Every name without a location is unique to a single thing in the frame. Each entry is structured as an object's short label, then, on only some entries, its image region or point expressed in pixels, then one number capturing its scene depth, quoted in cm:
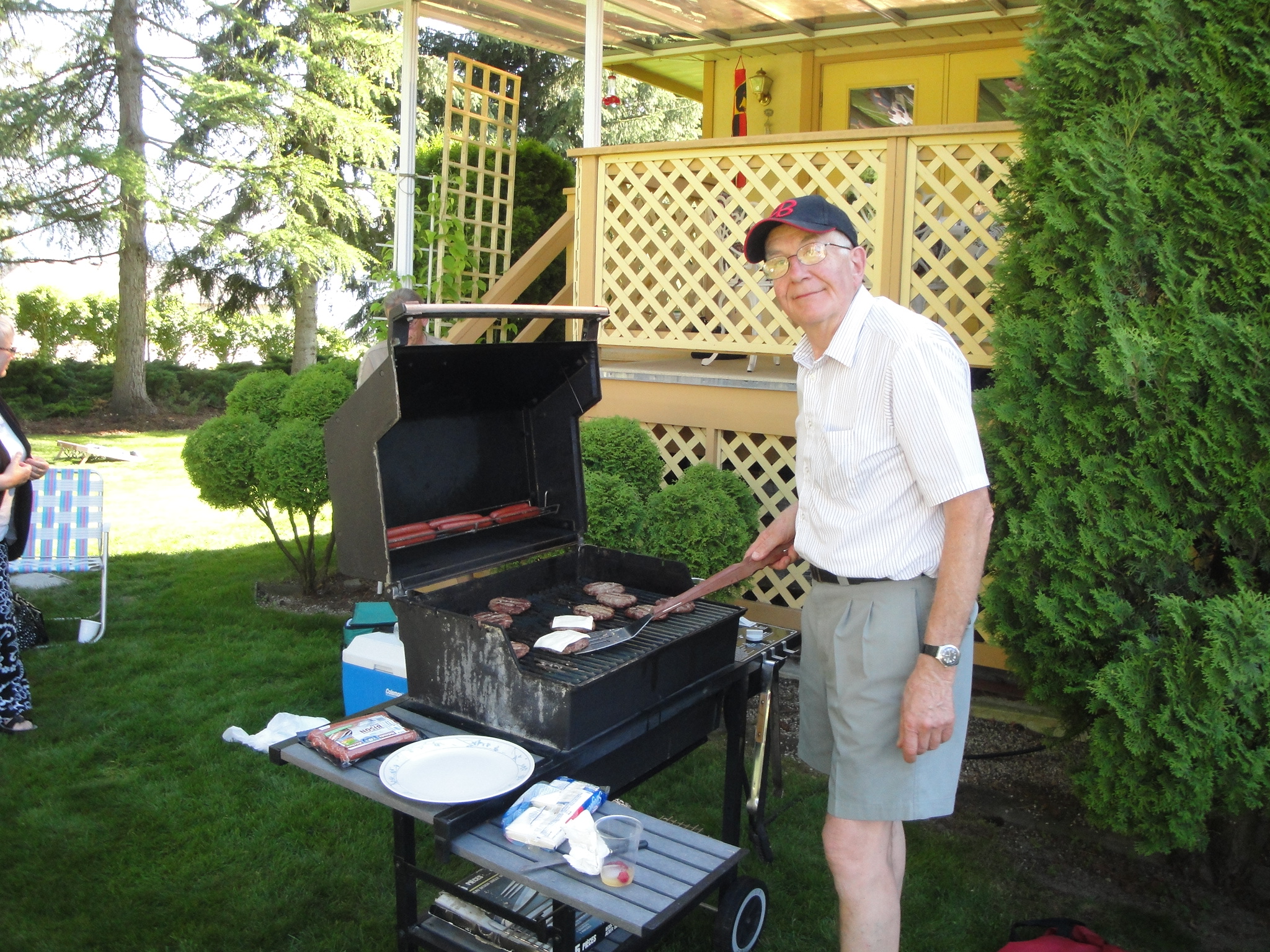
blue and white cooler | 468
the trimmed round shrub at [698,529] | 531
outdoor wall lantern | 1014
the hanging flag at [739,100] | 997
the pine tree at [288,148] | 1692
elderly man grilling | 244
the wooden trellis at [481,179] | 988
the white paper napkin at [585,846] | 216
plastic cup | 216
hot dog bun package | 221
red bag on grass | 304
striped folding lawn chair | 636
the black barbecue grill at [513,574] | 266
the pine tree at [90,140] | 1595
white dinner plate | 236
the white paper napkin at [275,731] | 486
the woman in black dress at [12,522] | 503
